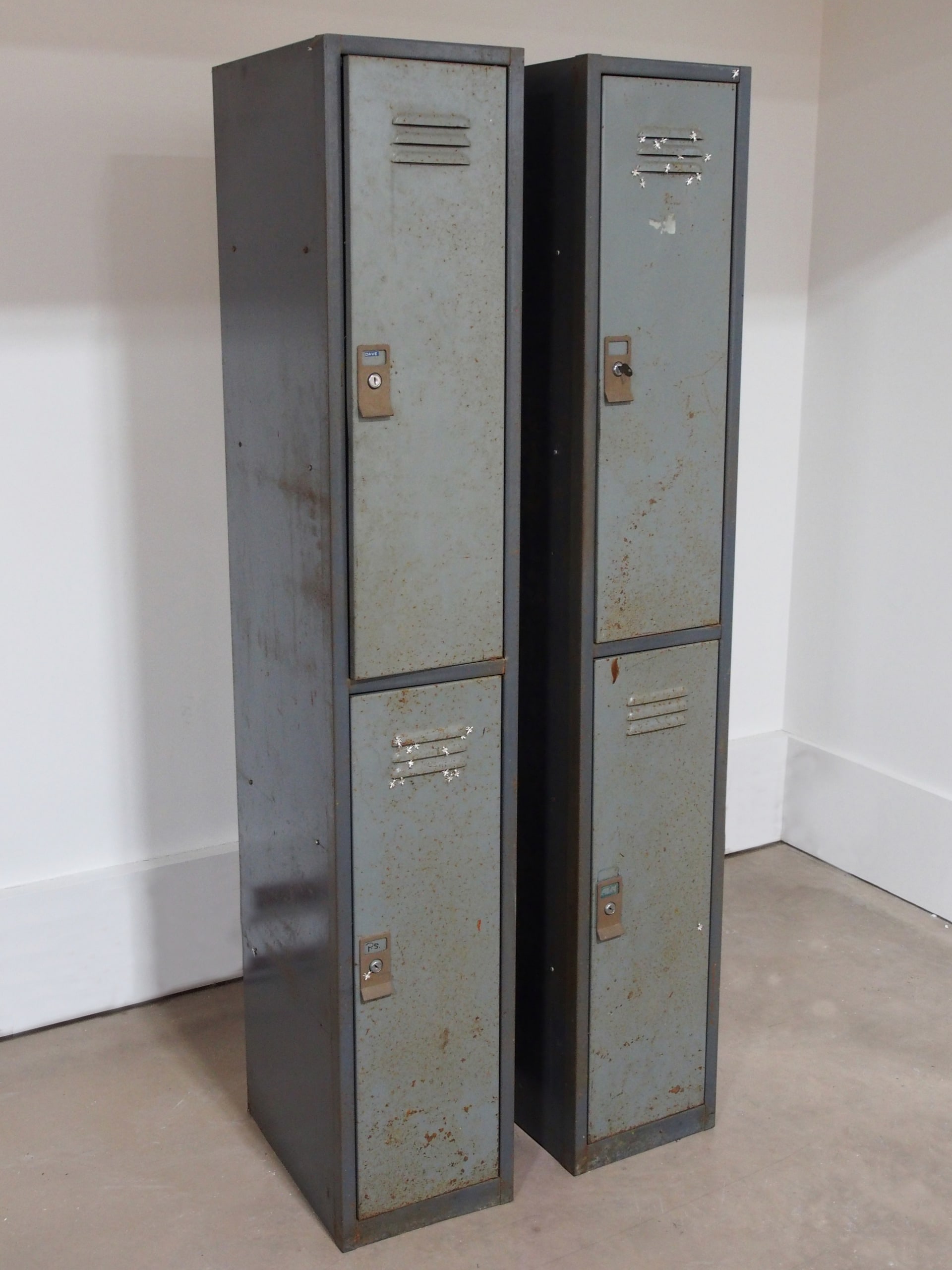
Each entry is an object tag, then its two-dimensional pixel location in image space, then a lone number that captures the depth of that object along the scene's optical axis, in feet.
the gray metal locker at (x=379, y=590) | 7.23
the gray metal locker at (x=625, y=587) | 8.00
